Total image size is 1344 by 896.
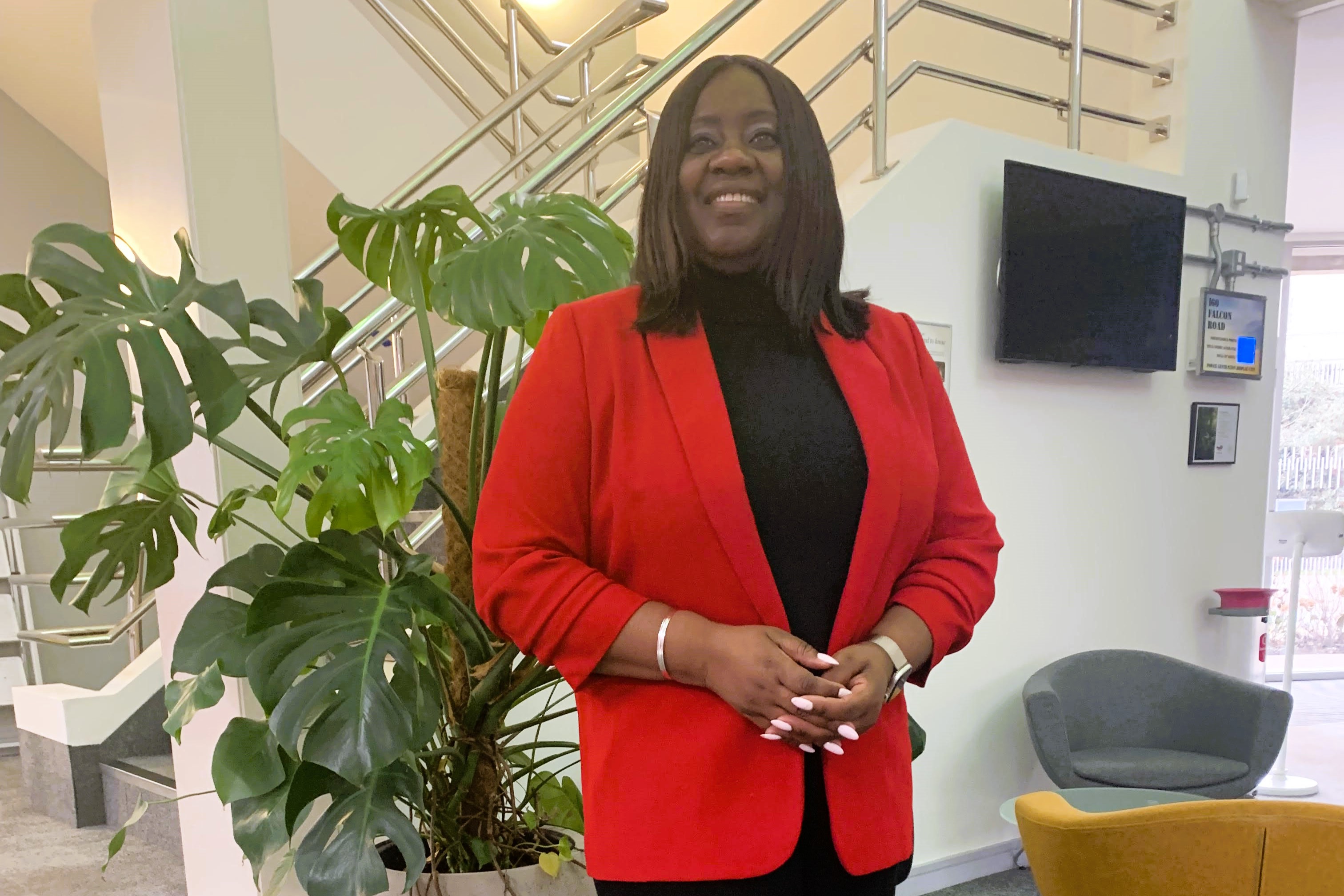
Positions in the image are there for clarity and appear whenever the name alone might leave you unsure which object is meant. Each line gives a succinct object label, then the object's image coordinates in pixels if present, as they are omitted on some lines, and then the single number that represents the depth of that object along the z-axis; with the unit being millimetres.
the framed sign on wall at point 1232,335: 3611
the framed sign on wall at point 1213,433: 3635
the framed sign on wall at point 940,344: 2846
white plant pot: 1394
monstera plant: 1032
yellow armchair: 1429
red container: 3629
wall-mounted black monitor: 2938
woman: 947
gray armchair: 2775
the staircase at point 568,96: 2510
